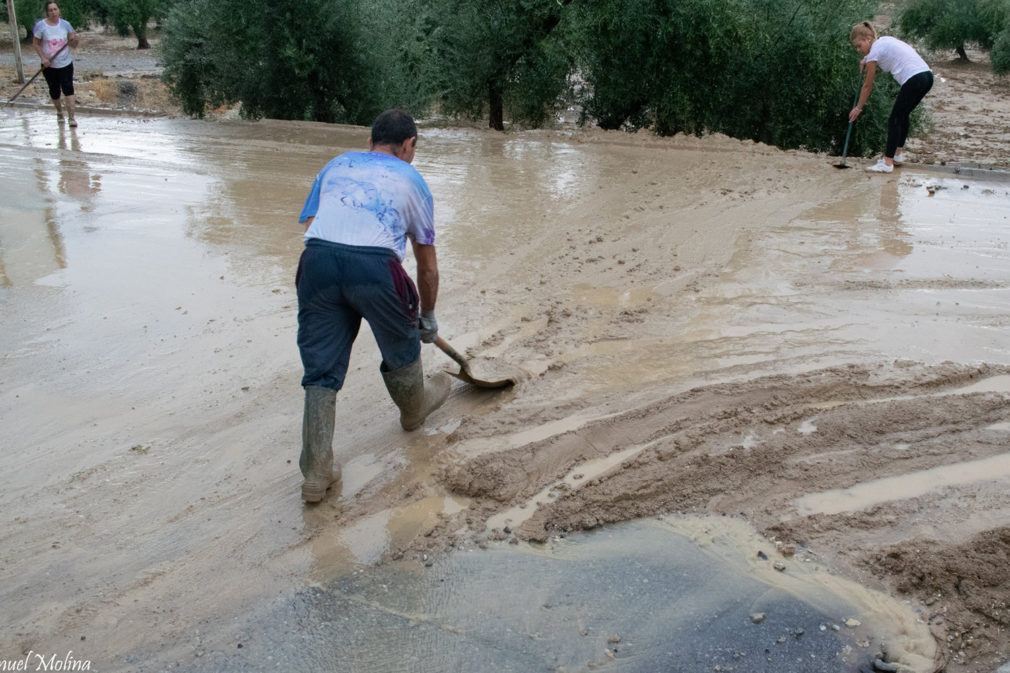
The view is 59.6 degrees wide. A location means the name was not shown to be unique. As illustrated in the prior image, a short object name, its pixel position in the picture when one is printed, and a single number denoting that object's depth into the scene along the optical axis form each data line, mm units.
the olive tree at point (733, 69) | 12320
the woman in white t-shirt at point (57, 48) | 12219
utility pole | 17041
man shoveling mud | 3559
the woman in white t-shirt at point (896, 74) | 9438
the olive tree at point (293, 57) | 13180
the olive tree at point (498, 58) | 13344
